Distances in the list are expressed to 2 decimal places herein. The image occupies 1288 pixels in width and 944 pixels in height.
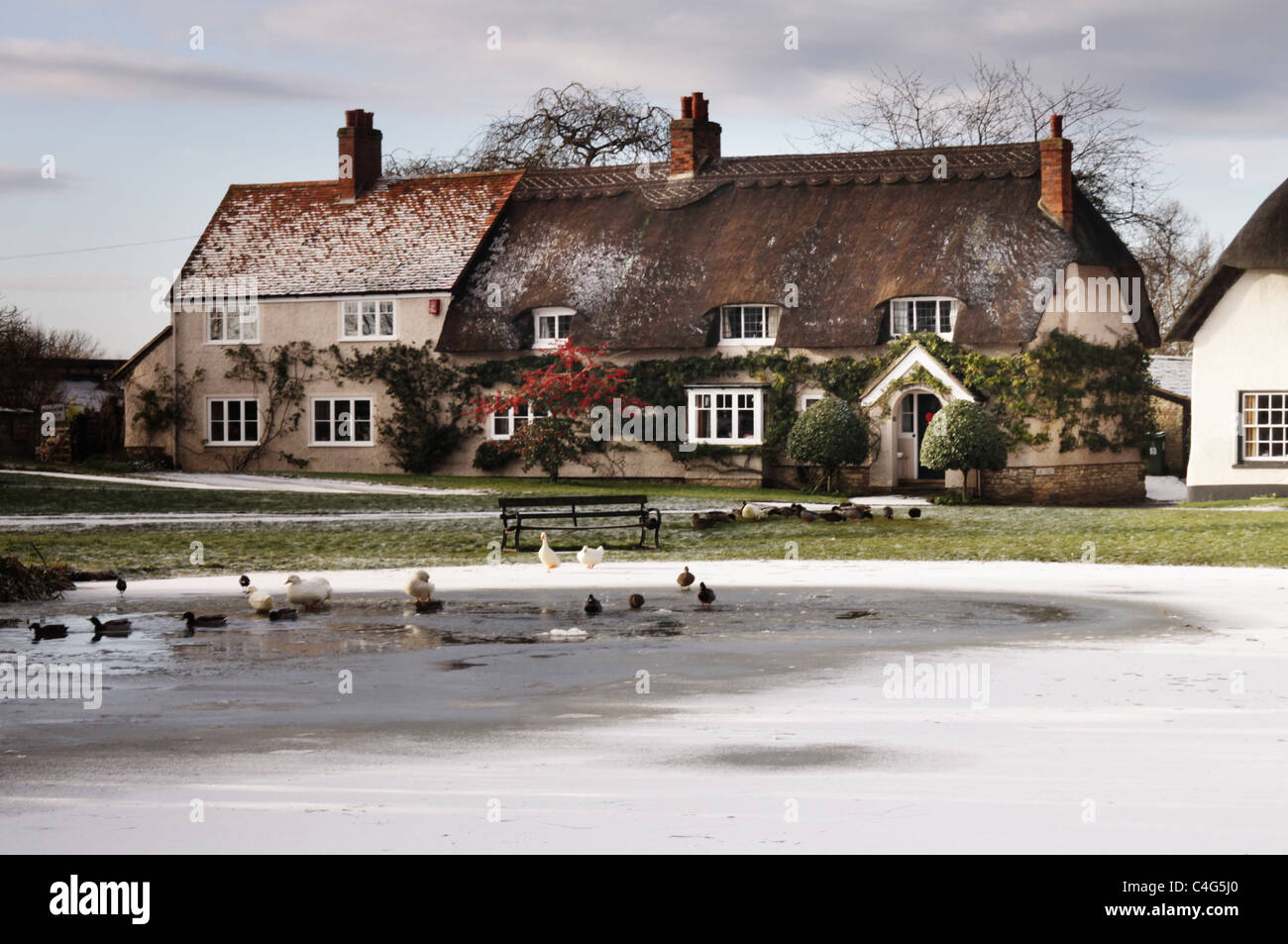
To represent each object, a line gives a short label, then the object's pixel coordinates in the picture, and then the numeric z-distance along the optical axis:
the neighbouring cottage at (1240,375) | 36.78
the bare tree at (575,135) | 60.34
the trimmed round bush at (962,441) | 37.50
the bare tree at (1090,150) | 51.66
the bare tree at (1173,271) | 57.84
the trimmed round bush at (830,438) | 39.75
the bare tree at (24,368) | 62.59
